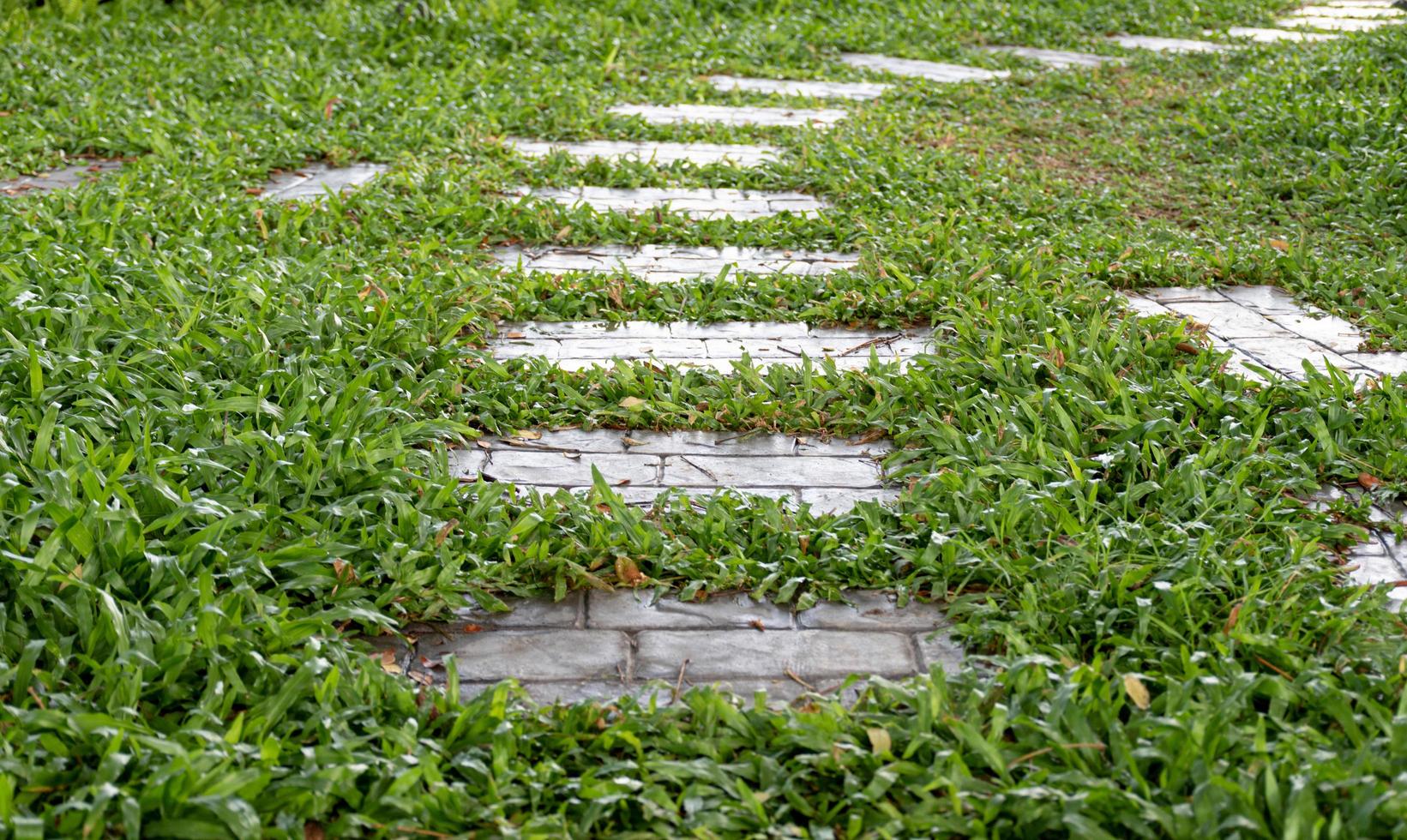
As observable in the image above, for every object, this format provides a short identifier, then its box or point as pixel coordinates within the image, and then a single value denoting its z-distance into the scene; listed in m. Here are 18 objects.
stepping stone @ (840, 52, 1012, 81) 8.05
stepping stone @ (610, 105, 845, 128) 6.81
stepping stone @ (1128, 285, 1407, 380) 3.72
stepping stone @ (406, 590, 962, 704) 2.33
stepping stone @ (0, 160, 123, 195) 5.16
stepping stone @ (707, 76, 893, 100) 7.56
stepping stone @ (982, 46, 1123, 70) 8.52
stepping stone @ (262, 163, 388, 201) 5.27
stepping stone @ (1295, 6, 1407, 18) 10.44
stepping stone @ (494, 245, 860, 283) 4.56
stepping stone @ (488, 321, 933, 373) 3.80
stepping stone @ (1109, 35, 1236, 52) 9.08
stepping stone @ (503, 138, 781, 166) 6.02
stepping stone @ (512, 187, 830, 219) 5.27
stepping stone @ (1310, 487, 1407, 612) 2.61
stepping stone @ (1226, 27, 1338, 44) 9.22
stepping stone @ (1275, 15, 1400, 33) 9.72
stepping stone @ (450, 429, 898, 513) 3.03
